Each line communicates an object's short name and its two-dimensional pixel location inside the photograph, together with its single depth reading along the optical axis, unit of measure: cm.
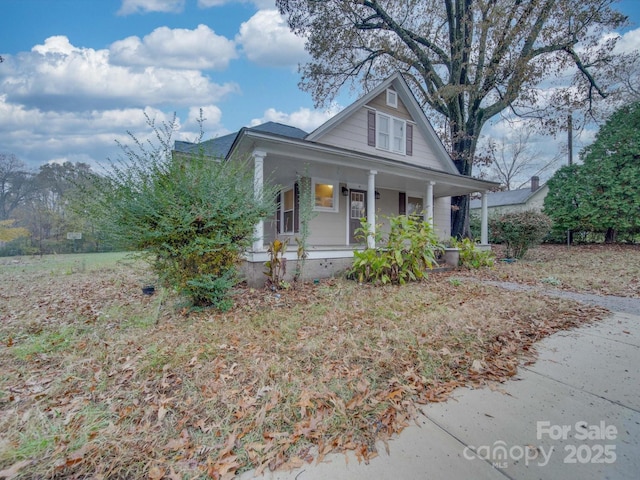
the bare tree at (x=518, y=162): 2760
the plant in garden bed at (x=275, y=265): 555
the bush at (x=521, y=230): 1006
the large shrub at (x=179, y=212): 377
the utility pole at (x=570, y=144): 1229
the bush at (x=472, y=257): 879
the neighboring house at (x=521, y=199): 2344
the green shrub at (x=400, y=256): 618
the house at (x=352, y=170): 662
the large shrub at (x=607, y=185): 1153
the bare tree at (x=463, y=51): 1055
